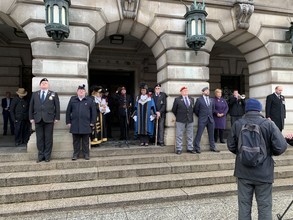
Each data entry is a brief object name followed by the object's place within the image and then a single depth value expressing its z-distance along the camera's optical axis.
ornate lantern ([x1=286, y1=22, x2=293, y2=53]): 8.12
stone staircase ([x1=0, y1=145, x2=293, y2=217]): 4.77
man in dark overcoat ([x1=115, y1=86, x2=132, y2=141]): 8.31
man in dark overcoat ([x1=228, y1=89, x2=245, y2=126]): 8.61
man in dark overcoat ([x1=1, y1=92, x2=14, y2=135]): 9.98
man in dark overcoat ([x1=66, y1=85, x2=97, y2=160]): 6.01
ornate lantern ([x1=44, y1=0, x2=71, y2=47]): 5.94
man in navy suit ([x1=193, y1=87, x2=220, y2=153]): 7.14
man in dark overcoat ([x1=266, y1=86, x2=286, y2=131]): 7.79
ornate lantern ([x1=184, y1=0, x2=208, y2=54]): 7.02
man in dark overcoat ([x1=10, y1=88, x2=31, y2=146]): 7.73
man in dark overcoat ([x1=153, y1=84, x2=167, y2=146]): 7.34
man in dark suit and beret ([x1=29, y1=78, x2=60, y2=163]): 5.86
